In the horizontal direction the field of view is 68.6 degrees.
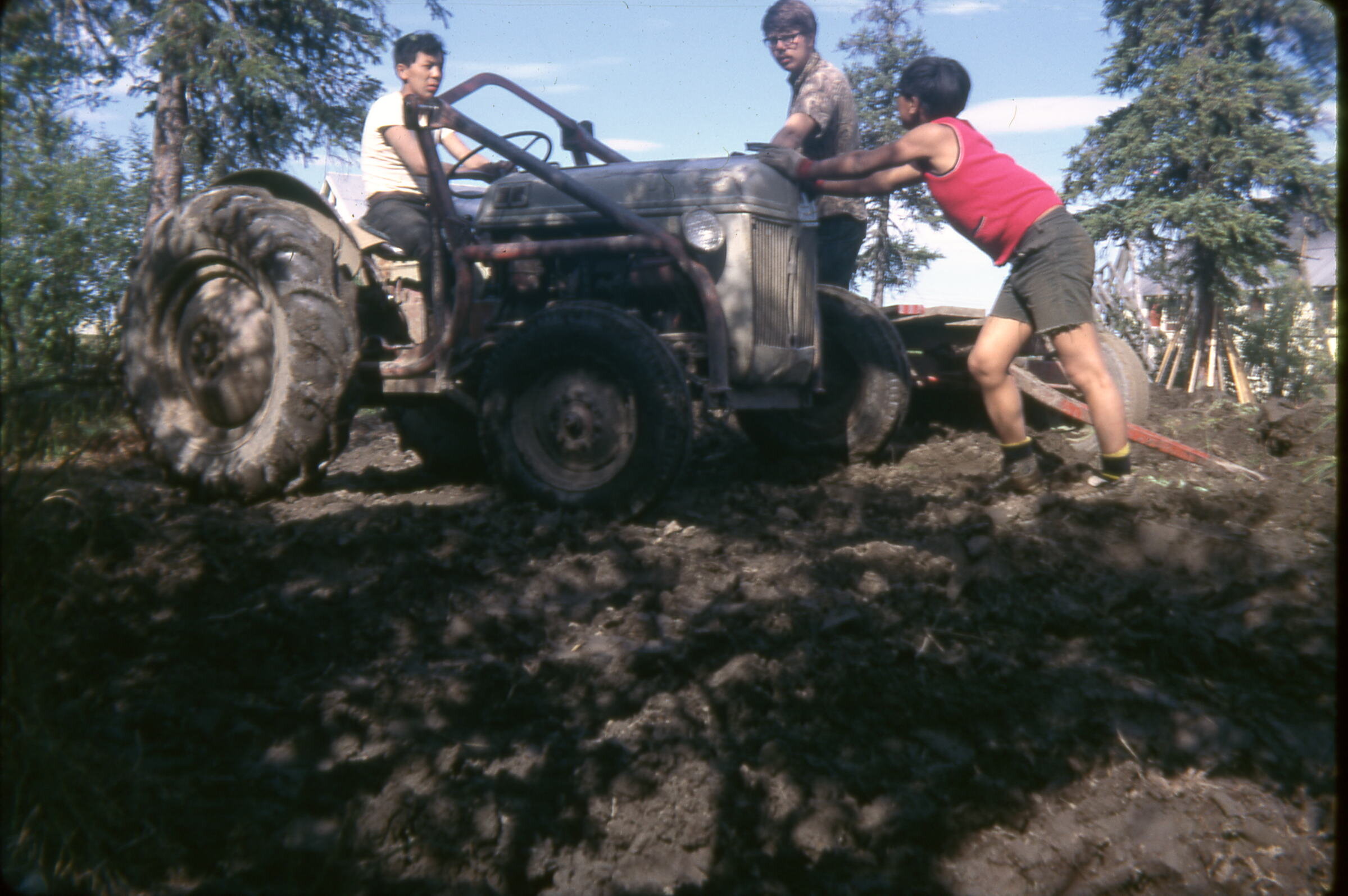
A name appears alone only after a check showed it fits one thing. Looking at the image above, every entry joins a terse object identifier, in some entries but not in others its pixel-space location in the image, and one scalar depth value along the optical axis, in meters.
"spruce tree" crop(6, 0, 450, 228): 8.95
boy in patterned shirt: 5.27
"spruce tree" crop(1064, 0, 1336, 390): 11.22
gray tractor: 4.07
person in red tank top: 4.19
